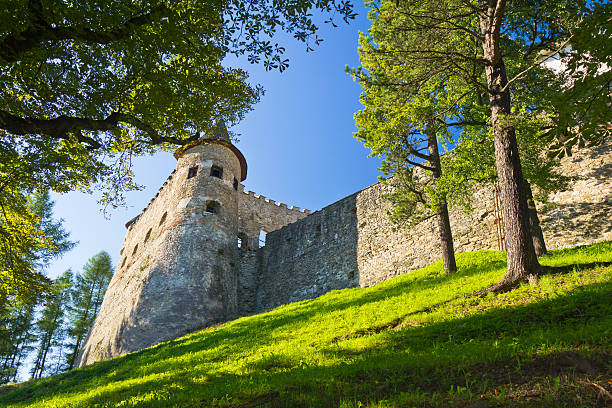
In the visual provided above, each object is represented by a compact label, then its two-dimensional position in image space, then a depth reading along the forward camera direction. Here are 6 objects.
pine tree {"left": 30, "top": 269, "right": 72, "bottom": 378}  30.58
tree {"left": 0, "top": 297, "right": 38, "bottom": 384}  26.05
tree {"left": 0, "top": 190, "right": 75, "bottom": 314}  10.34
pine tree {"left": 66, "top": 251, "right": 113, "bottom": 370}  31.41
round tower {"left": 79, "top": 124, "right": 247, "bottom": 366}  17.41
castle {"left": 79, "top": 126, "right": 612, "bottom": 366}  11.07
